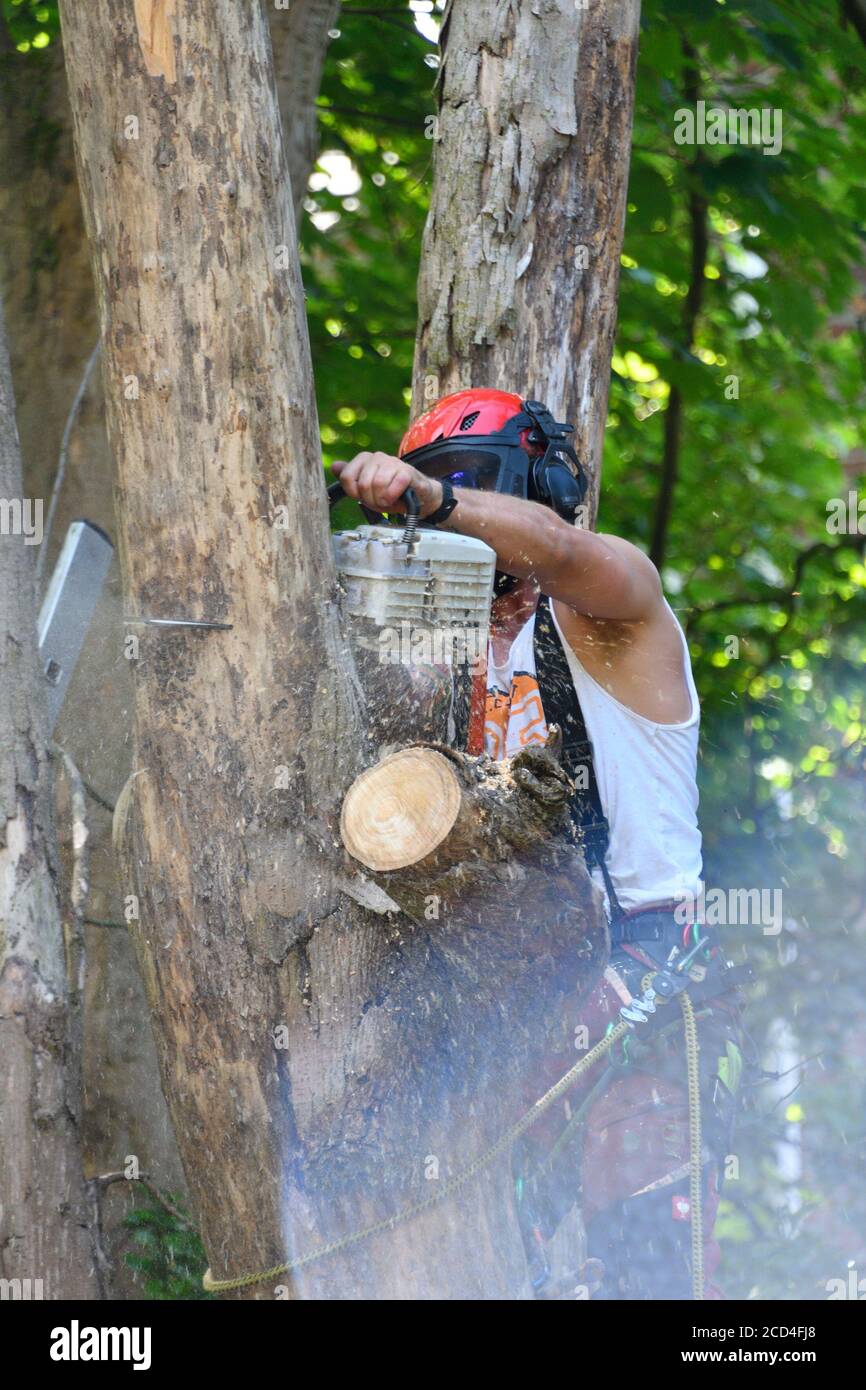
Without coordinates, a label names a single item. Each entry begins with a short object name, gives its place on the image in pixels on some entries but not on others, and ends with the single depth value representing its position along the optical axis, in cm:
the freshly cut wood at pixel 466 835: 436
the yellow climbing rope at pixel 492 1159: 450
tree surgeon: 602
